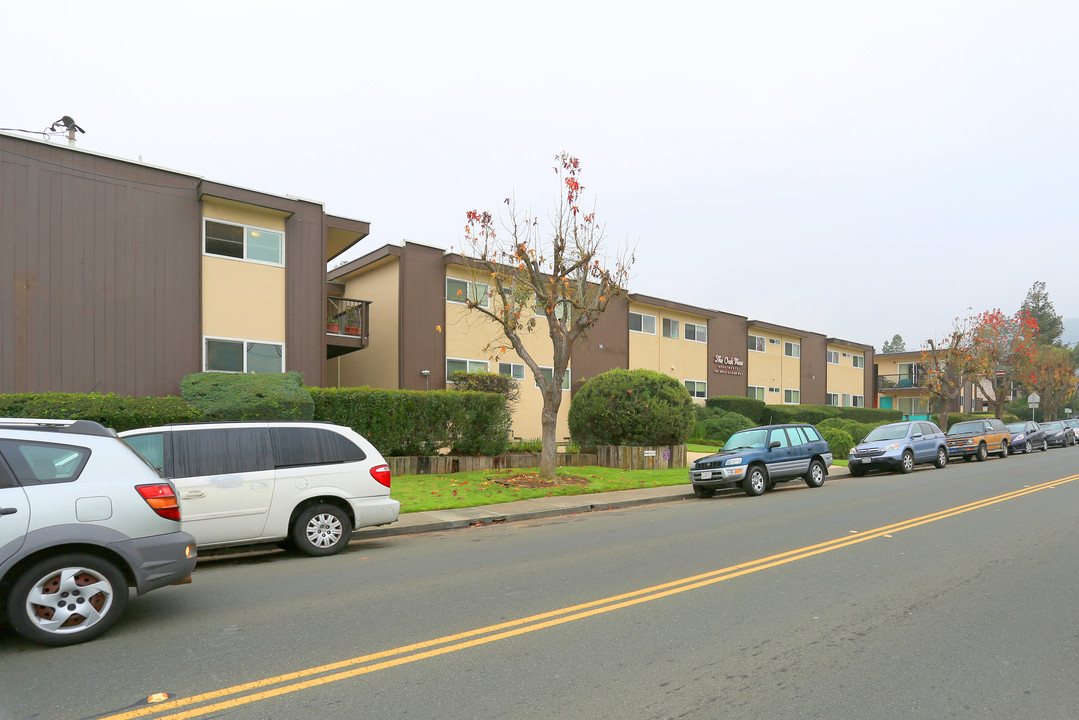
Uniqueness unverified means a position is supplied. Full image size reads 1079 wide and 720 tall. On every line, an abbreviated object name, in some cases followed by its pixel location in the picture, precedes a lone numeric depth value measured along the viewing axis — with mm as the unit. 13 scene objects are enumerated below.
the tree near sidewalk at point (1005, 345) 38719
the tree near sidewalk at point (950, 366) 35562
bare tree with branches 15891
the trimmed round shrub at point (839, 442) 25375
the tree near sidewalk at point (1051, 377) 49781
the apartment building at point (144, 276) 15852
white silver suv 5102
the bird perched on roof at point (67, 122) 17422
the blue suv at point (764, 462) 15672
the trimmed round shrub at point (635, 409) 19625
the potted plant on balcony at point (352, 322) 22531
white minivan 8312
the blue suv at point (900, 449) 20375
